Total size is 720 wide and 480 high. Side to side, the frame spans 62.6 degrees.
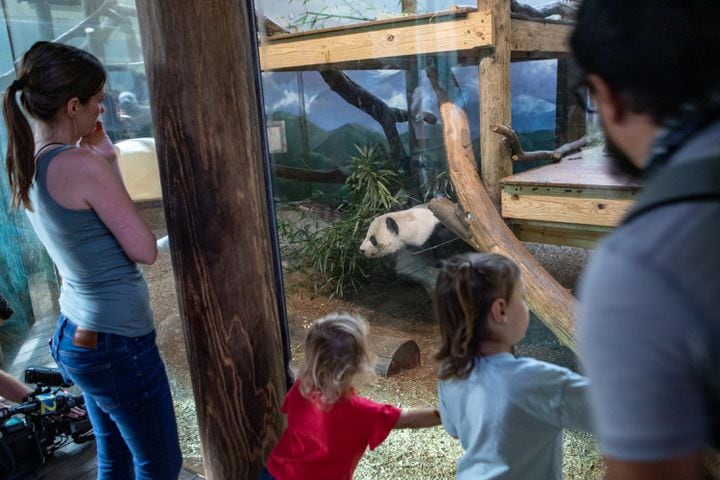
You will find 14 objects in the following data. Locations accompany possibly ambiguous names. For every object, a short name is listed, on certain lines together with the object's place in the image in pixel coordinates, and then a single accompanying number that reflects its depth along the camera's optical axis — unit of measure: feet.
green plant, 6.95
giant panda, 6.88
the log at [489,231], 6.23
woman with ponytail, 4.27
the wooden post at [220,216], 4.69
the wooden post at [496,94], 5.78
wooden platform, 5.42
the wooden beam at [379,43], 6.37
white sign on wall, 6.08
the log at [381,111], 6.48
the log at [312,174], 6.50
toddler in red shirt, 4.17
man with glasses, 1.38
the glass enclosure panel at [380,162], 6.15
